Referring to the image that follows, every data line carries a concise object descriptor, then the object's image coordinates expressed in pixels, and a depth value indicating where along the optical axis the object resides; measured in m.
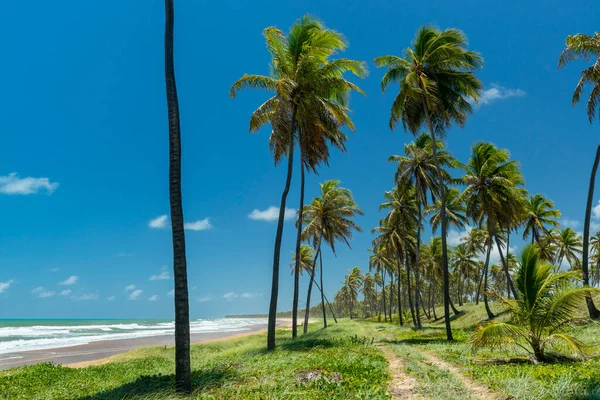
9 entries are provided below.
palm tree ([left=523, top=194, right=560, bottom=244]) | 36.25
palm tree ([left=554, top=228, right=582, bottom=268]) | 45.84
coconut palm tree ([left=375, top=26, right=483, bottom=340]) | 18.77
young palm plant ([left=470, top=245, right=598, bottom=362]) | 9.02
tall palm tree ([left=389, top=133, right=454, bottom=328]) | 27.04
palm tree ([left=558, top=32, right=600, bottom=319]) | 17.80
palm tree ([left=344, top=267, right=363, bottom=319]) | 71.44
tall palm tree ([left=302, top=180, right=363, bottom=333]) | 29.22
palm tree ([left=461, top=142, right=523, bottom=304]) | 26.31
